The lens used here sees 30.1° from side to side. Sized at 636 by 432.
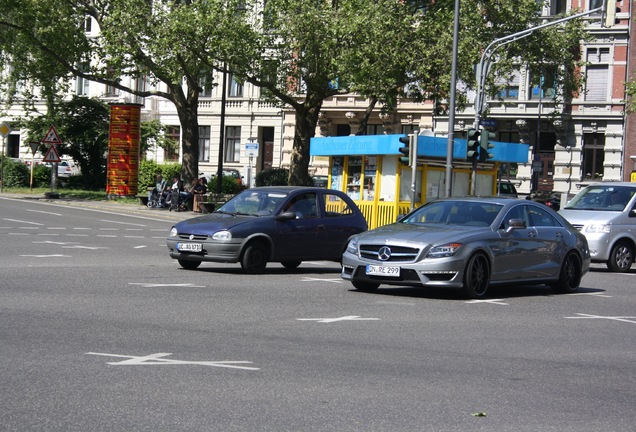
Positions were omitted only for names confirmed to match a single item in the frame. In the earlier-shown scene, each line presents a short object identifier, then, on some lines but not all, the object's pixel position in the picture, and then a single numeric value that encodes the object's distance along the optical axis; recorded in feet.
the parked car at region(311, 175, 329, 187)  173.48
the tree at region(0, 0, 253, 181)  138.31
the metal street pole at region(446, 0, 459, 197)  109.09
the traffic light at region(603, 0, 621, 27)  89.92
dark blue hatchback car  62.90
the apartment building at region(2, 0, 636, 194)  196.75
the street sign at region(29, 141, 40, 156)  186.09
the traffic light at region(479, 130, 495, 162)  105.60
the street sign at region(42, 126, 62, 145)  158.71
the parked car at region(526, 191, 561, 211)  172.76
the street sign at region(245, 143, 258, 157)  170.30
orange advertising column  163.22
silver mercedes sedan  51.49
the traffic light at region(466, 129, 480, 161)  104.73
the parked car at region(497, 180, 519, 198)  174.40
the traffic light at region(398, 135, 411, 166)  100.58
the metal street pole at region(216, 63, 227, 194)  156.15
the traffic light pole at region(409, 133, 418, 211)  99.81
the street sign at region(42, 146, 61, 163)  159.63
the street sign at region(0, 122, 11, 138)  179.52
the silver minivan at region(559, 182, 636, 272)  79.97
